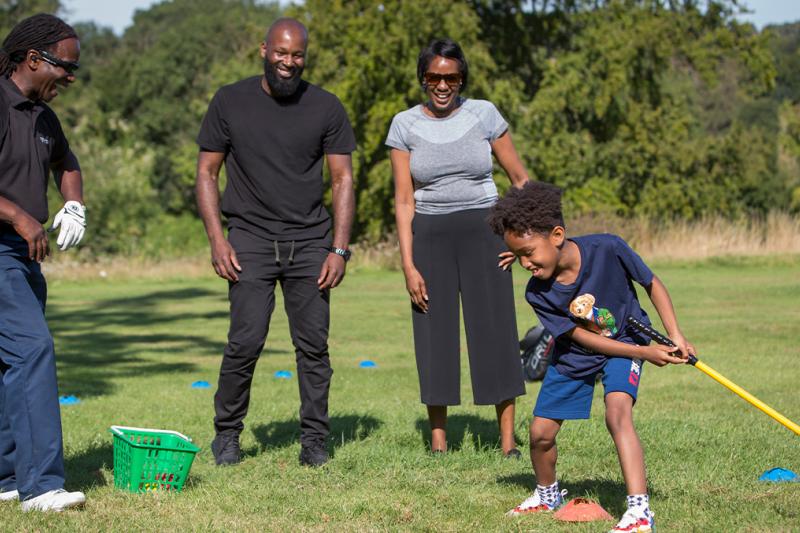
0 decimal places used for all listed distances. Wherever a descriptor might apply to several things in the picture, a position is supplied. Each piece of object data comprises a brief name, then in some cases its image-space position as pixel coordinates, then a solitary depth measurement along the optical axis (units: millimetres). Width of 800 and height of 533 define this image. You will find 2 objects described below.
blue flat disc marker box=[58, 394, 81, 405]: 8820
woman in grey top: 6148
